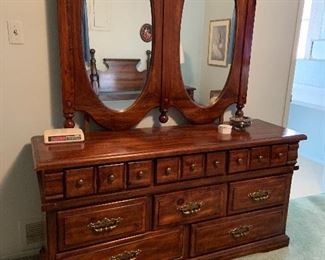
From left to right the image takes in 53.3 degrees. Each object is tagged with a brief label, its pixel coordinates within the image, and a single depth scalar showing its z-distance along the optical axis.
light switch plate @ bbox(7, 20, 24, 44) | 1.62
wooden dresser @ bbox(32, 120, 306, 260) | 1.46
